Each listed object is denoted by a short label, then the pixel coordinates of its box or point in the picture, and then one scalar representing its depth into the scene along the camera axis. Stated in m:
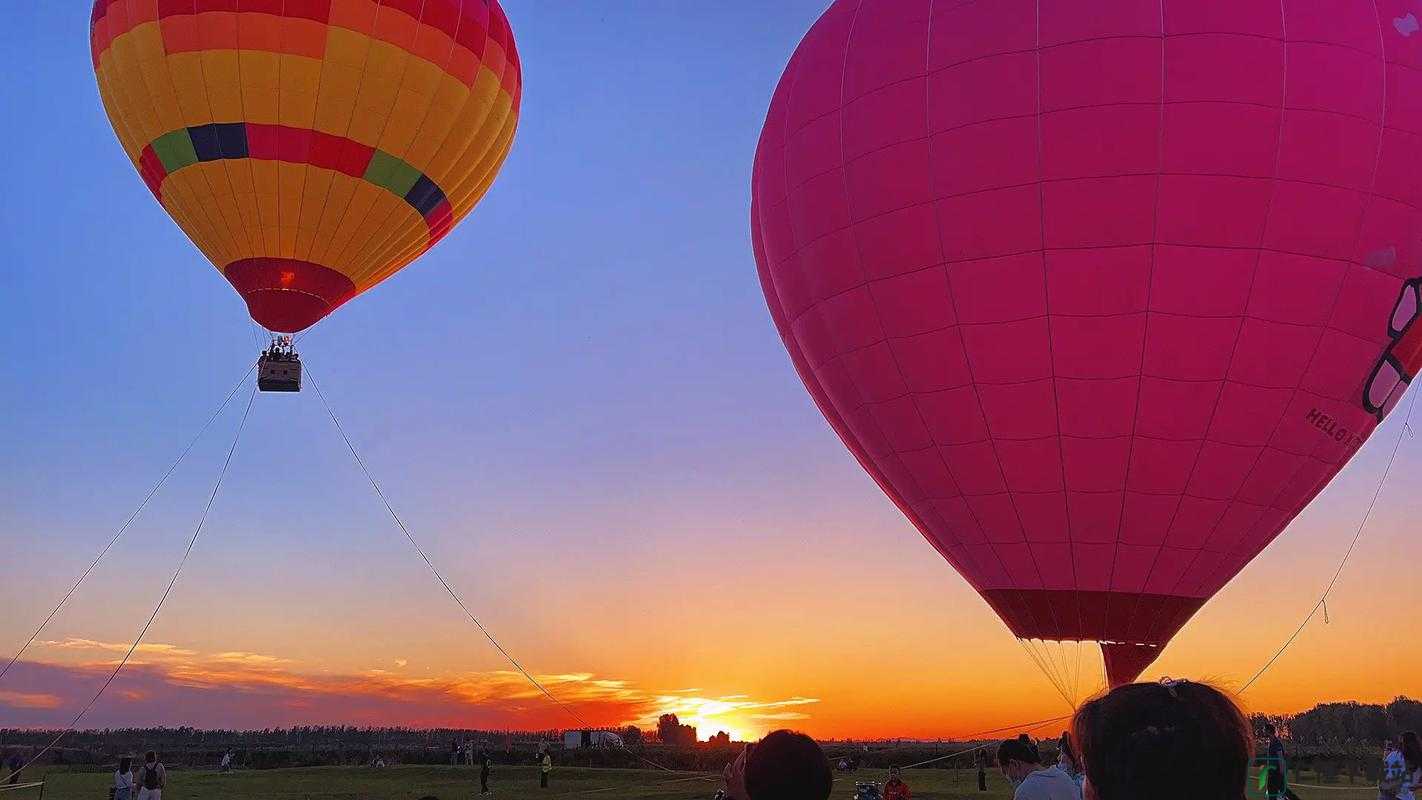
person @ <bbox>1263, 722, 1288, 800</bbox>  12.49
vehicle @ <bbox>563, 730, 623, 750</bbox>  50.57
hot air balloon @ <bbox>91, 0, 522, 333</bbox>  19.92
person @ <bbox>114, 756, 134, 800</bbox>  16.66
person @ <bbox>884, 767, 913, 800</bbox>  12.87
